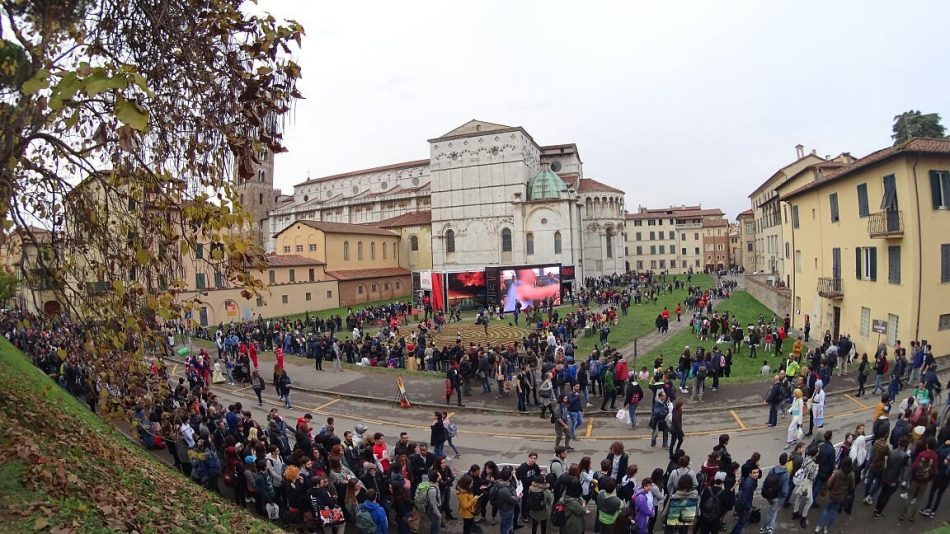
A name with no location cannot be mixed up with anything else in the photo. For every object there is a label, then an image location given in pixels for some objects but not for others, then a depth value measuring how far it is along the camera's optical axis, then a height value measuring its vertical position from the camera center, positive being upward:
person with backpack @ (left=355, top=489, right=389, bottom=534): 7.96 -3.53
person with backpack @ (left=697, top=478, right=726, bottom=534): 8.20 -3.65
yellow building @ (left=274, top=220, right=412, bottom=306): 50.44 +2.68
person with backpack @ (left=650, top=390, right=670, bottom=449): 12.34 -3.32
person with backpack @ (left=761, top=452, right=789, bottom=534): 8.43 -3.51
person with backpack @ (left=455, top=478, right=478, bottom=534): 8.65 -3.58
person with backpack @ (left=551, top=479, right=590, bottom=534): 7.98 -3.57
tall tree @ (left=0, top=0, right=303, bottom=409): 5.47 +1.48
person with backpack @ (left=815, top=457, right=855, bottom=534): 8.39 -3.49
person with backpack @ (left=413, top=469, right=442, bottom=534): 8.51 -3.54
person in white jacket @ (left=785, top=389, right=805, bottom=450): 11.86 -3.29
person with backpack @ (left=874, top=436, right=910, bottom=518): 8.62 -3.40
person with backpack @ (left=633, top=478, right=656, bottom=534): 7.99 -3.49
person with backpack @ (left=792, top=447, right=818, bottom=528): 8.85 -3.62
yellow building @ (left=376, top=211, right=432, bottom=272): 64.56 +4.39
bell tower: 86.19 +14.59
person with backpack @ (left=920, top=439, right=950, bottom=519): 8.55 -3.57
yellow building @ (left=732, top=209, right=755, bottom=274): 72.53 +4.01
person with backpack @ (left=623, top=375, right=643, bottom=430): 13.79 -3.21
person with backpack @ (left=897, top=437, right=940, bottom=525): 8.41 -3.32
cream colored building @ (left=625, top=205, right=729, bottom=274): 89.69 +5.27
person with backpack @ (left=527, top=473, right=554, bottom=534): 8.48 -3.55
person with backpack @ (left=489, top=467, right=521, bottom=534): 8.41 -3.50
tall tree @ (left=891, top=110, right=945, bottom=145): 48.75 +12.61
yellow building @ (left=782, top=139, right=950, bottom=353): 17.73 +0.68
